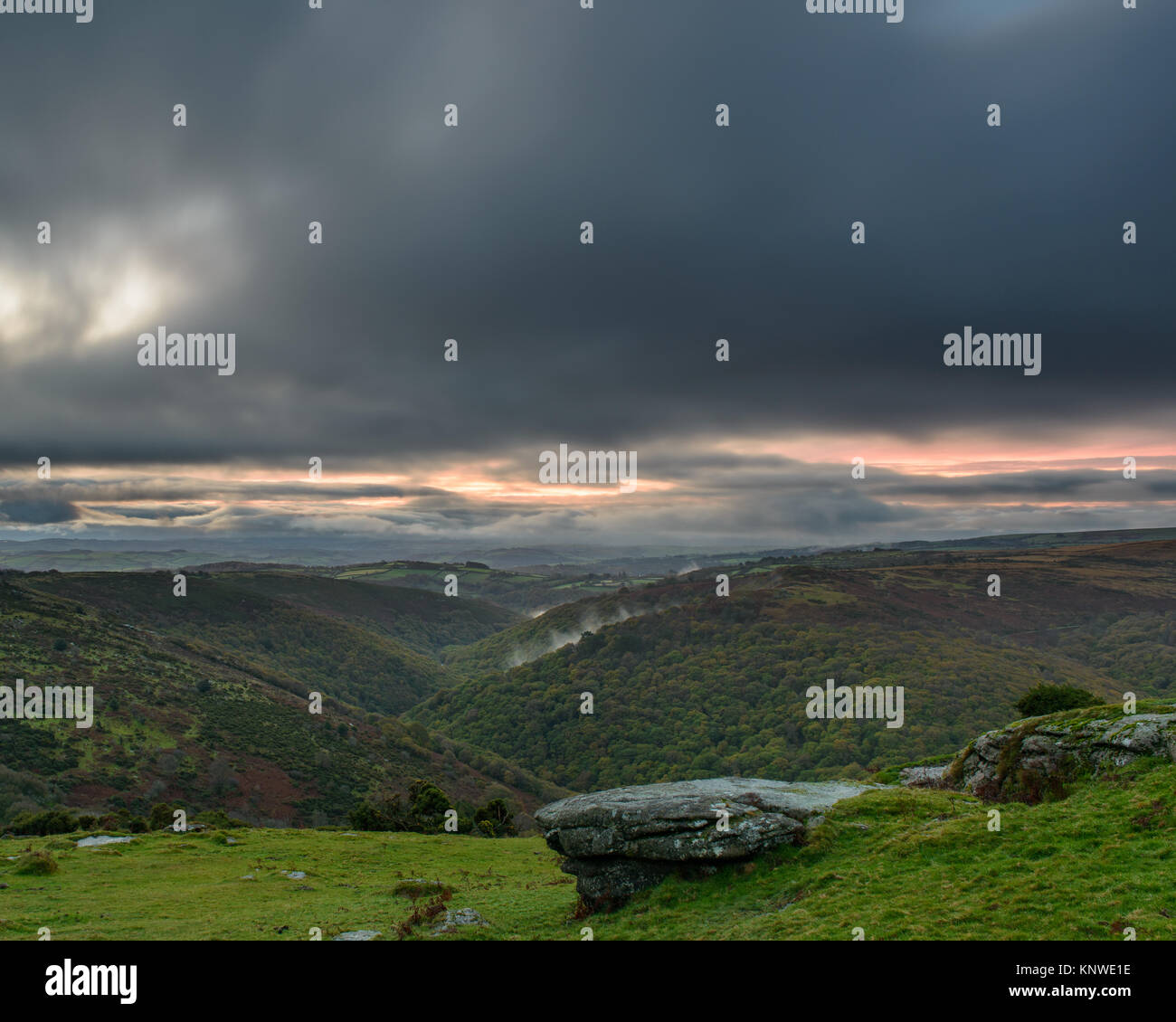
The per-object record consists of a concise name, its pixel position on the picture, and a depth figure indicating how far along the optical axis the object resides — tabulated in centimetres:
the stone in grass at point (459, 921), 1971
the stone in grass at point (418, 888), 2743
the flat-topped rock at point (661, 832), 1991
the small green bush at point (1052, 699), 3638
